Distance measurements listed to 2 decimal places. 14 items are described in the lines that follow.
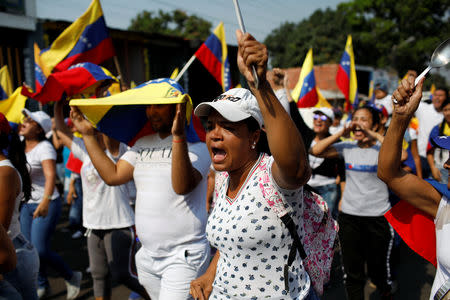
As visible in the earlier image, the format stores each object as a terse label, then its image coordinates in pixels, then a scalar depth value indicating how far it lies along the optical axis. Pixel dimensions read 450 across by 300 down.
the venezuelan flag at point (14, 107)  4.65
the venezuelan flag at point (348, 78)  8.15
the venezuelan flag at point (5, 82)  6.16
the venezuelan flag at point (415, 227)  2.13
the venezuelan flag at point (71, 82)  3.65
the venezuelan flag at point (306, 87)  7.12
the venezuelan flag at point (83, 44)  4.43
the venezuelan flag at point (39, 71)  4.43
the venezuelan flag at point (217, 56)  5.47
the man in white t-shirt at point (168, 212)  2.71
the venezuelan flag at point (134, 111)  2.80
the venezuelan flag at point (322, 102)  8.02
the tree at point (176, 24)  41.56
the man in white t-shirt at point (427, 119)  6.43
